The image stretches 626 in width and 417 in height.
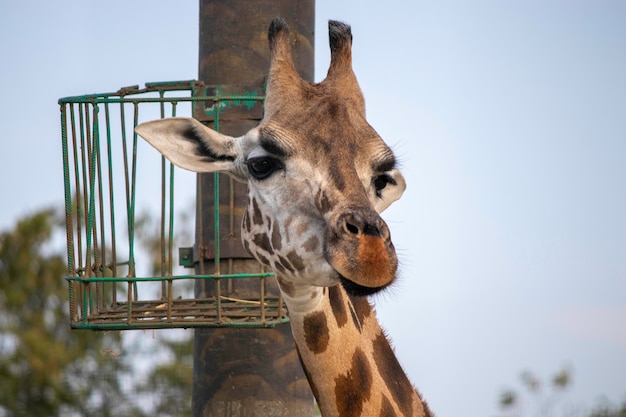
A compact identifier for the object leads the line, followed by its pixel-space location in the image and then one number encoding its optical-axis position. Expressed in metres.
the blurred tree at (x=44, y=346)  39.72
